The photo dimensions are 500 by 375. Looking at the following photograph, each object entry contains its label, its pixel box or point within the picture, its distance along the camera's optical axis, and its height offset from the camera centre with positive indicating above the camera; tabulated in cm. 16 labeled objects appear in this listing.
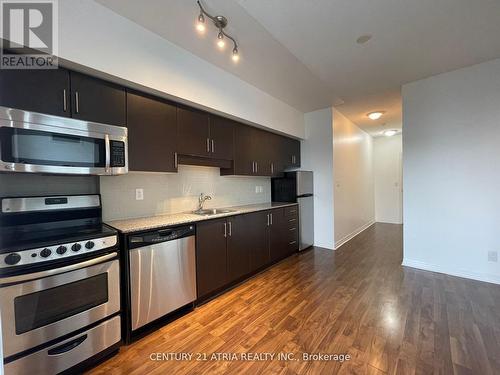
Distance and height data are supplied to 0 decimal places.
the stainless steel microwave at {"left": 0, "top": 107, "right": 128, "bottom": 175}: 130 +32
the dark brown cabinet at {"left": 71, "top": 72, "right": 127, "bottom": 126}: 161 +72
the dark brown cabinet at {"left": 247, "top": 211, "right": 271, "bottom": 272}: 290 -77
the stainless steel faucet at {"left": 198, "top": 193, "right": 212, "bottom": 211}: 289 -16
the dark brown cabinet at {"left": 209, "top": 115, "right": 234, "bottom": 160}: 267 +65
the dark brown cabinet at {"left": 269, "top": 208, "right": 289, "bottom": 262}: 327 -77
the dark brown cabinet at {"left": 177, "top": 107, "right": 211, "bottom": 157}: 232 +63
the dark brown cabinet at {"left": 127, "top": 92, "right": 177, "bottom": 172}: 194 +53
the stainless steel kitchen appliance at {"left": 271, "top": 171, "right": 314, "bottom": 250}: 392 -16
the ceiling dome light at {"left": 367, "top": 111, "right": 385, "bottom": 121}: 442 +149
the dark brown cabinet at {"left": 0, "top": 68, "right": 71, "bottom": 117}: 134 +67
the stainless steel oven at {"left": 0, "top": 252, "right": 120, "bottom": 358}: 121 -72
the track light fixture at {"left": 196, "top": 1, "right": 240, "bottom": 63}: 171 +141
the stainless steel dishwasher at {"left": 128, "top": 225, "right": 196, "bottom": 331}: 174 -76
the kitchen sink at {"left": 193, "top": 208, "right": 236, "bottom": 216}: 281 -32
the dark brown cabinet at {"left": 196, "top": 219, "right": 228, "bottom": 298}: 225 -77
